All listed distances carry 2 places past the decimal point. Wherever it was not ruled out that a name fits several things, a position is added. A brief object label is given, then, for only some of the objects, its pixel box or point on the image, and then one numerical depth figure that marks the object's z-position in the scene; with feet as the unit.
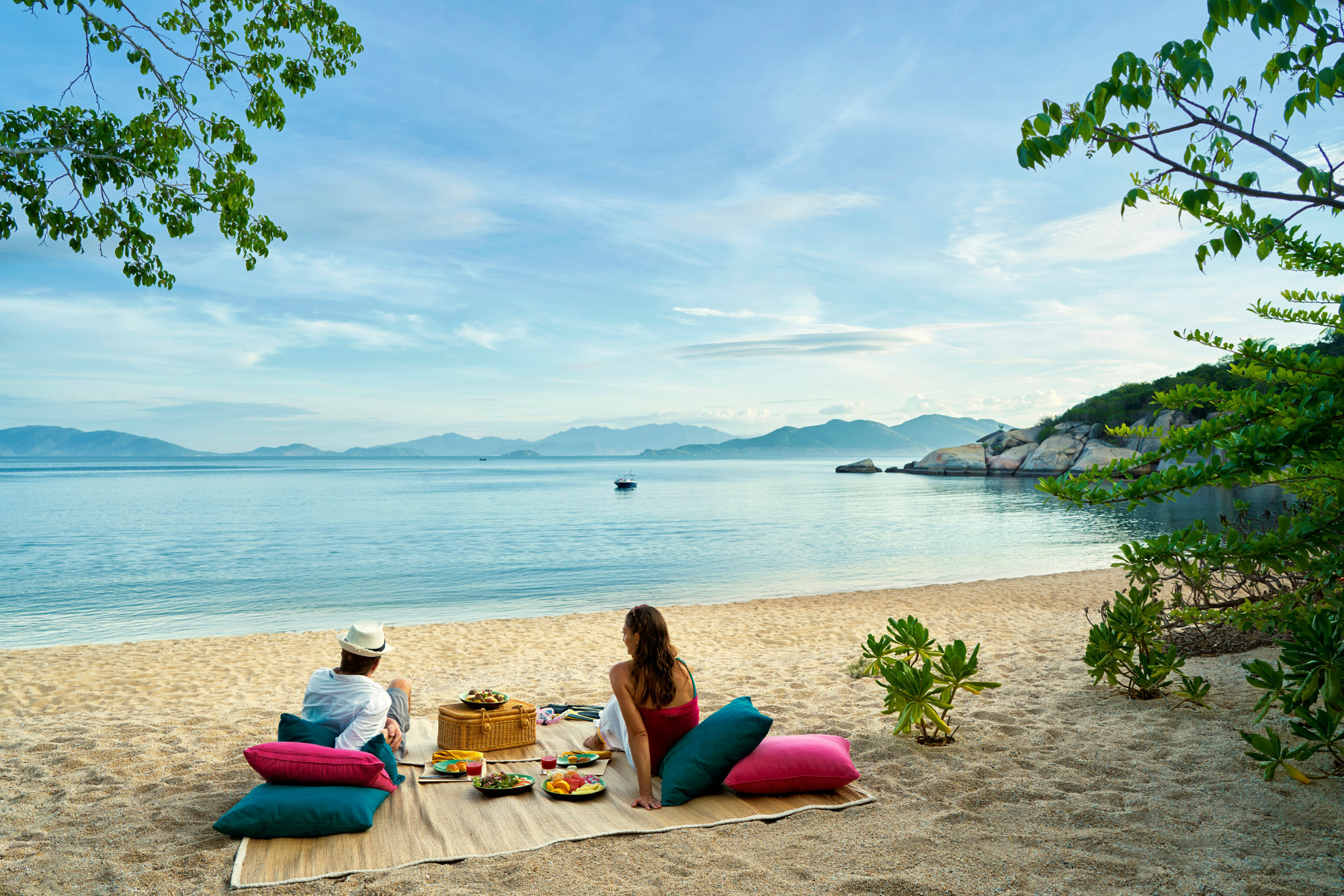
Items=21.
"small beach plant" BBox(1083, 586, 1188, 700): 19.63
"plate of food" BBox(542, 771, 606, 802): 14.97
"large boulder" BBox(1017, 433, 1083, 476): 216.74
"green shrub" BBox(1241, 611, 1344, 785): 12.32
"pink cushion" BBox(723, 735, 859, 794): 15.10
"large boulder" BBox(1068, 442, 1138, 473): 196.44
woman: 14.93
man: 15.19
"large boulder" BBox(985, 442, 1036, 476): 247.91
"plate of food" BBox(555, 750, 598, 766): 16.80
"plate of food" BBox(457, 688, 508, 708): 18.35
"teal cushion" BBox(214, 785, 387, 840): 13.23
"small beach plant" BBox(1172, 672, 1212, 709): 18.42
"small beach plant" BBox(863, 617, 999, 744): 17.67
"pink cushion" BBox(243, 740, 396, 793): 13.98
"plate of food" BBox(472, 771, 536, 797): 15.12
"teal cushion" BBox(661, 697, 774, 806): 14.94
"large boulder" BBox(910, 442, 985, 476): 278.87
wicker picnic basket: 17.76
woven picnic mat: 12.45
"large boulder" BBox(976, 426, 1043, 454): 255.70
